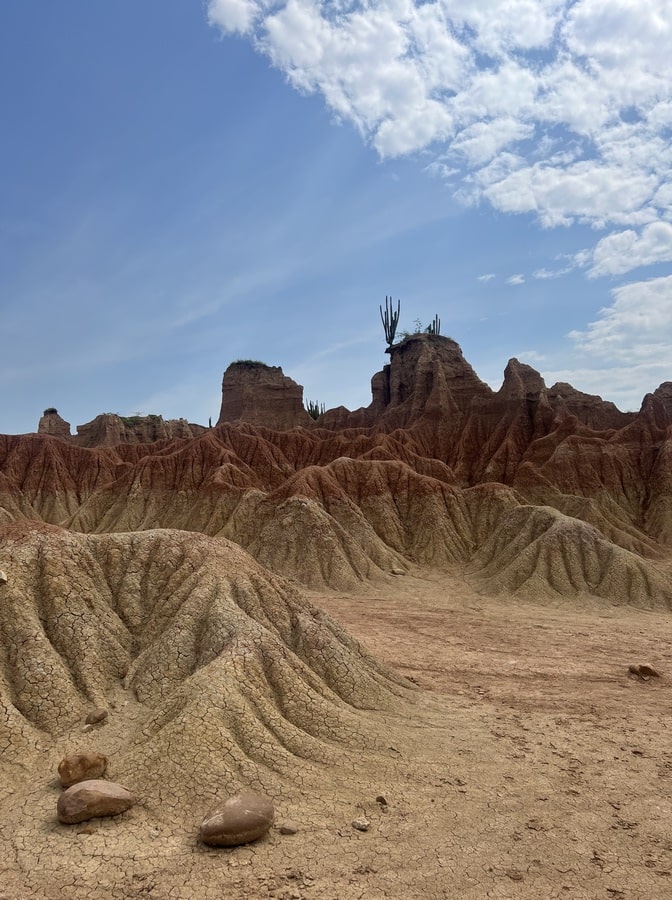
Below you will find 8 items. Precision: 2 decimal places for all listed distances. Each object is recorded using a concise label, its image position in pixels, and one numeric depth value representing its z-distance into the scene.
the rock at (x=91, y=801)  9.17
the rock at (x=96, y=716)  12.12
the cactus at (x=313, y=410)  119.62
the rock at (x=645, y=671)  19.70
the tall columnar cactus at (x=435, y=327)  95.27
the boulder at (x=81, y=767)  10.05
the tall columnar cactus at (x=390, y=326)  102.75
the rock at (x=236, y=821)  8.82
